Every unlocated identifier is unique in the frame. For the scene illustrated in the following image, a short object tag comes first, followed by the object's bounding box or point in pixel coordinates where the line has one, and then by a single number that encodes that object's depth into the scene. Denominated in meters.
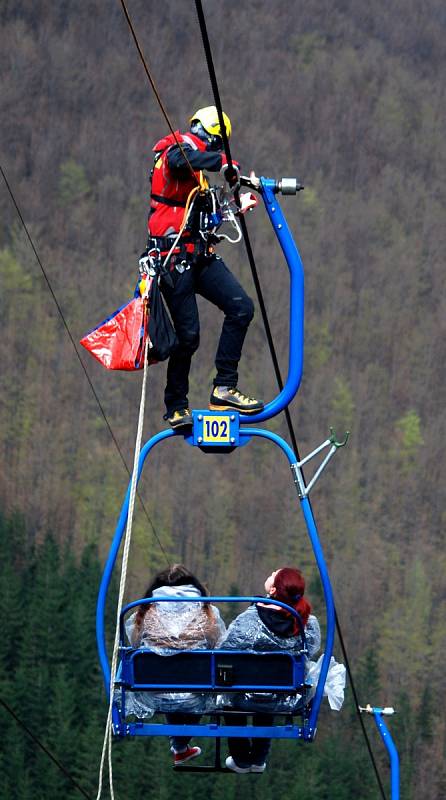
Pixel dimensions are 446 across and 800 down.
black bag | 18.23
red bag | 18.28
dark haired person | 17.61
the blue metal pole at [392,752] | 20.97
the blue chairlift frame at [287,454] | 17.95
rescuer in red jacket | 18.55
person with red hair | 17.64
